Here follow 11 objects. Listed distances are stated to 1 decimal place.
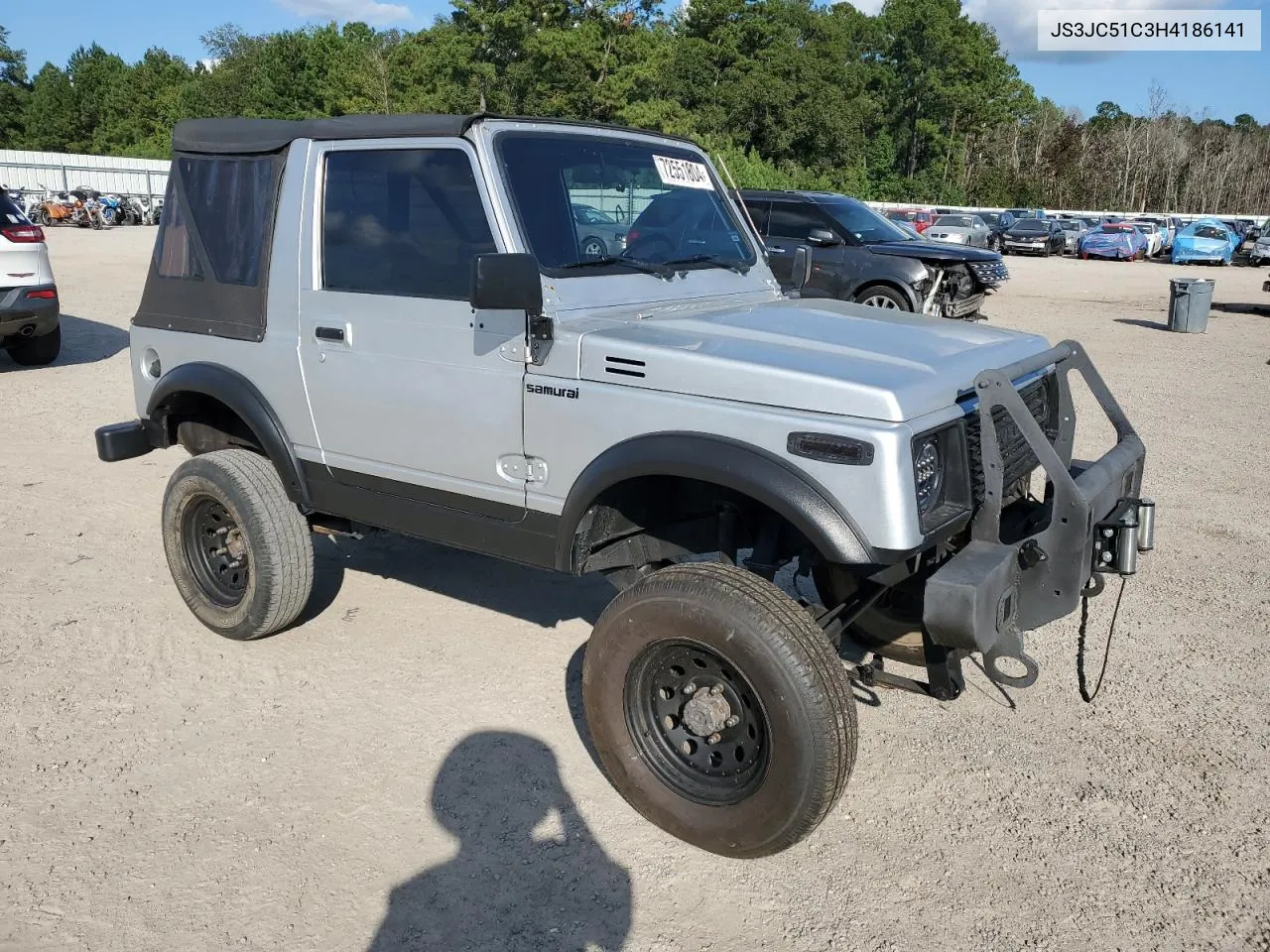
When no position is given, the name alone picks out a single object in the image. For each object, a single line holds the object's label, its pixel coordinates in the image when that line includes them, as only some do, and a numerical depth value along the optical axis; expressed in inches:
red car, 1350.9
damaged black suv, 545.3
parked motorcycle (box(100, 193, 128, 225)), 1547.7
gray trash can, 634.2
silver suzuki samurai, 121.7
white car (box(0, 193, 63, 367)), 393.4
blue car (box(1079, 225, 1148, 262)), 1370.6
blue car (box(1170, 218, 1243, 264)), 1288.1
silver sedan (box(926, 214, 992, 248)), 1241.1
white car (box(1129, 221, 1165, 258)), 1400.1
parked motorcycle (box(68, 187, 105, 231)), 1503.4
